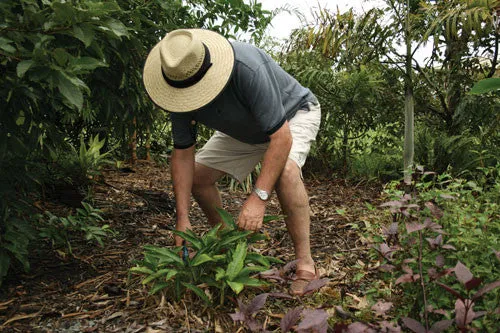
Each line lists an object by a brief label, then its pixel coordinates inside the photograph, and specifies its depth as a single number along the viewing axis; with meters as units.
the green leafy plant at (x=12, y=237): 2.38
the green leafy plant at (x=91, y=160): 4.57
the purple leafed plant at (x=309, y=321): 1.48
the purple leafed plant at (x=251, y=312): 1.66
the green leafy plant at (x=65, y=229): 2.91
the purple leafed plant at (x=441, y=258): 1.74
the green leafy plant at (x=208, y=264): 2.18
